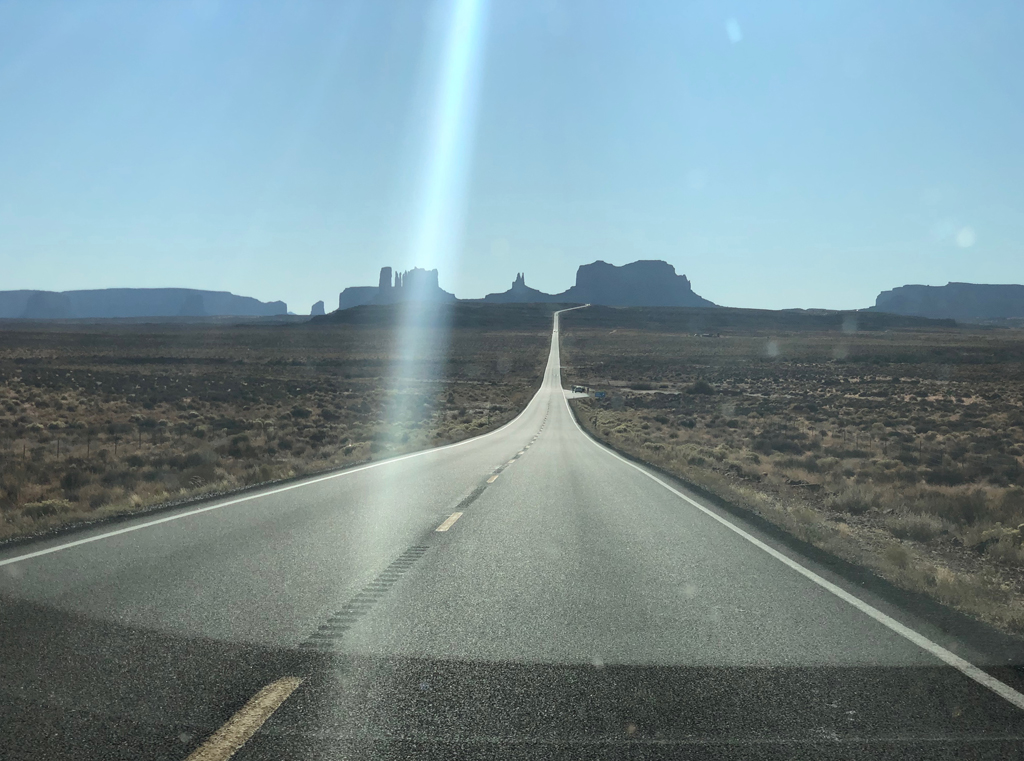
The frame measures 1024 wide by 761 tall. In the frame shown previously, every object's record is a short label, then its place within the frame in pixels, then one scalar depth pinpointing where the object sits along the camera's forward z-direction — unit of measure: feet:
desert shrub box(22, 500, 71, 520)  34.91
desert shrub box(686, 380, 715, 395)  177.06
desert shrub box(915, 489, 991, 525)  39.40
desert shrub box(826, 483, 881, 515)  42.01
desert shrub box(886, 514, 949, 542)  33.63
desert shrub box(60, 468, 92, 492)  47.03
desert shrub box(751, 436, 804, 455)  78.21
